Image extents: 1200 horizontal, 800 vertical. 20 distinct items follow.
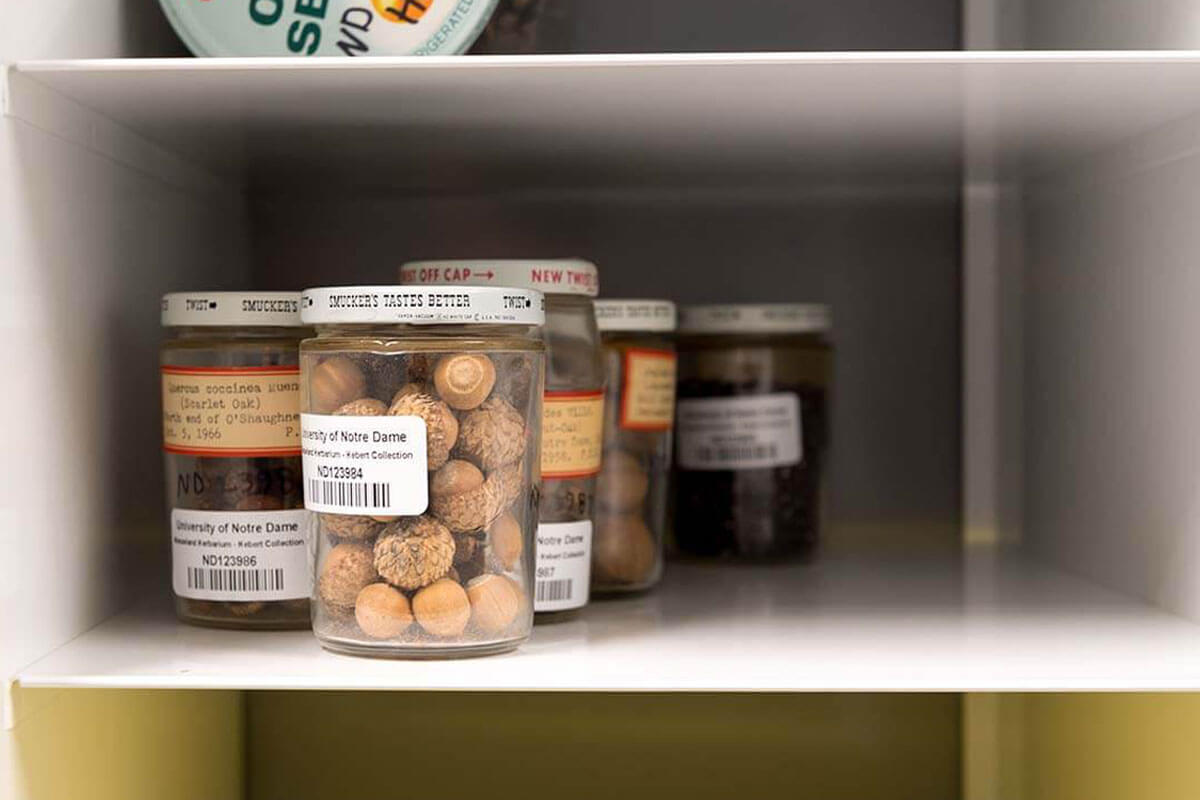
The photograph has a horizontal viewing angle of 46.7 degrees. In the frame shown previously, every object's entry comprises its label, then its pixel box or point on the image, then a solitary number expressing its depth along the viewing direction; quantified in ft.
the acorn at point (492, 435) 2.37
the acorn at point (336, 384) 2.38
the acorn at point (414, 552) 2.34
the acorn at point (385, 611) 2.37
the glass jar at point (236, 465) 2.62
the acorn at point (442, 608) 2.36
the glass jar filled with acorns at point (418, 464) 2.33
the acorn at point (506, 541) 2.40
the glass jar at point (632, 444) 3.02
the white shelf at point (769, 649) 2.23
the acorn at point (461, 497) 2.35
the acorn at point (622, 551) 3.00
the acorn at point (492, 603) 2.39
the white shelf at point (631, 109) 2.23
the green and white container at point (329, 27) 2.59
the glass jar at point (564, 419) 2.70
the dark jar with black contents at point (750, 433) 3.34
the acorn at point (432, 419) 2.34
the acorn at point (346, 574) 2.38
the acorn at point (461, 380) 2.35
